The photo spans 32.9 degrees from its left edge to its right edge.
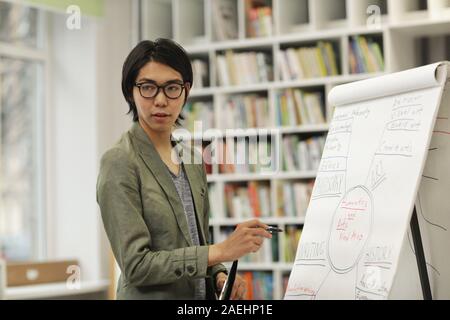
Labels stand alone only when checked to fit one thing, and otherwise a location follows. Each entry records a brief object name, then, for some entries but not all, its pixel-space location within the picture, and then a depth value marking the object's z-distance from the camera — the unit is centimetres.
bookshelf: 447
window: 496
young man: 197
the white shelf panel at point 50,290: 423
